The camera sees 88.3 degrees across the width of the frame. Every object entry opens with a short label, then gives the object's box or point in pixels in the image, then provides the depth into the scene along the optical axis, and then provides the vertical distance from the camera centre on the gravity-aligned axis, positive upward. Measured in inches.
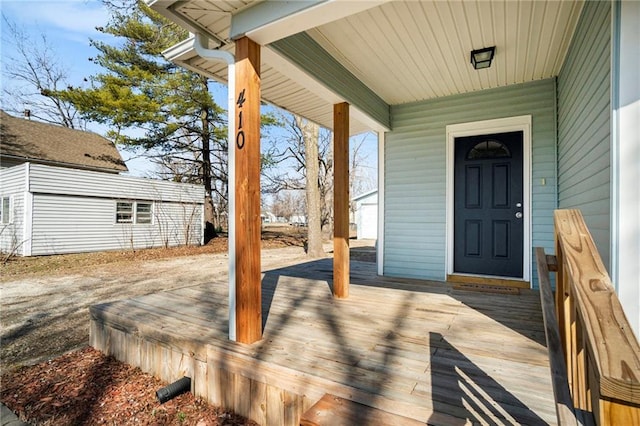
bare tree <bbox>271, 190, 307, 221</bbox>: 1304.1 +39.3
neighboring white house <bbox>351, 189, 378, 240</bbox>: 749.3 -1.3
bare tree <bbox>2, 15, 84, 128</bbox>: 523.2 +221.3
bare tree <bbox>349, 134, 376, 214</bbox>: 825.5 +124.9
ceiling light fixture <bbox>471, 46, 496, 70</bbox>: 119.6 +59.2
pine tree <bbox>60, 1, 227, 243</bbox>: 426.9 +158.9
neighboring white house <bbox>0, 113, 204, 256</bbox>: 362.0 +14.2
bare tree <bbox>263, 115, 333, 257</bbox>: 371.2 +74.1
